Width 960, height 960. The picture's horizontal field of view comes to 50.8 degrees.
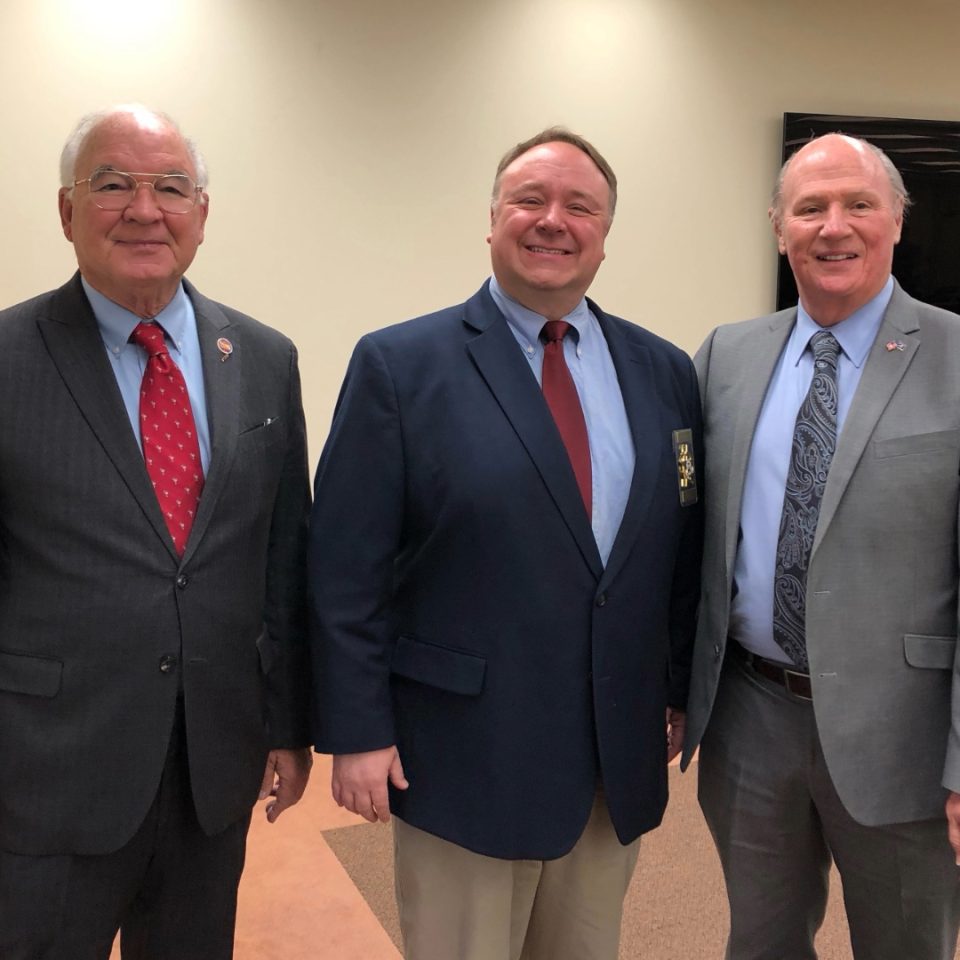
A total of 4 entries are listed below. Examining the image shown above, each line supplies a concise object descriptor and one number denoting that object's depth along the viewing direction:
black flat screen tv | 4.32
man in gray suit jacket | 1.69
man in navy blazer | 1.62
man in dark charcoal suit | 1.48
